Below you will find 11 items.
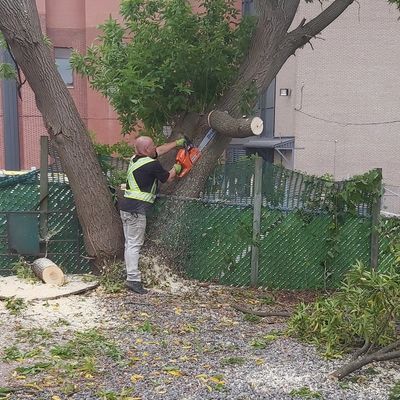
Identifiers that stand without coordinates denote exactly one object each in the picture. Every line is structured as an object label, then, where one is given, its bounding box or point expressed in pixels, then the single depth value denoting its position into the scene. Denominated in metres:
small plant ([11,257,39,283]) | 12.72
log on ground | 12.38
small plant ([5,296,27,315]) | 10.97
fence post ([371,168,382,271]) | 14.04
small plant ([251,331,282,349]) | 9.49
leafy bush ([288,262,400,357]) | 8.26
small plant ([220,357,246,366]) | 8.62
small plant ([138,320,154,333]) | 10.14
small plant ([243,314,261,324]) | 11.16
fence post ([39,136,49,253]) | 13.36
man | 12.36
